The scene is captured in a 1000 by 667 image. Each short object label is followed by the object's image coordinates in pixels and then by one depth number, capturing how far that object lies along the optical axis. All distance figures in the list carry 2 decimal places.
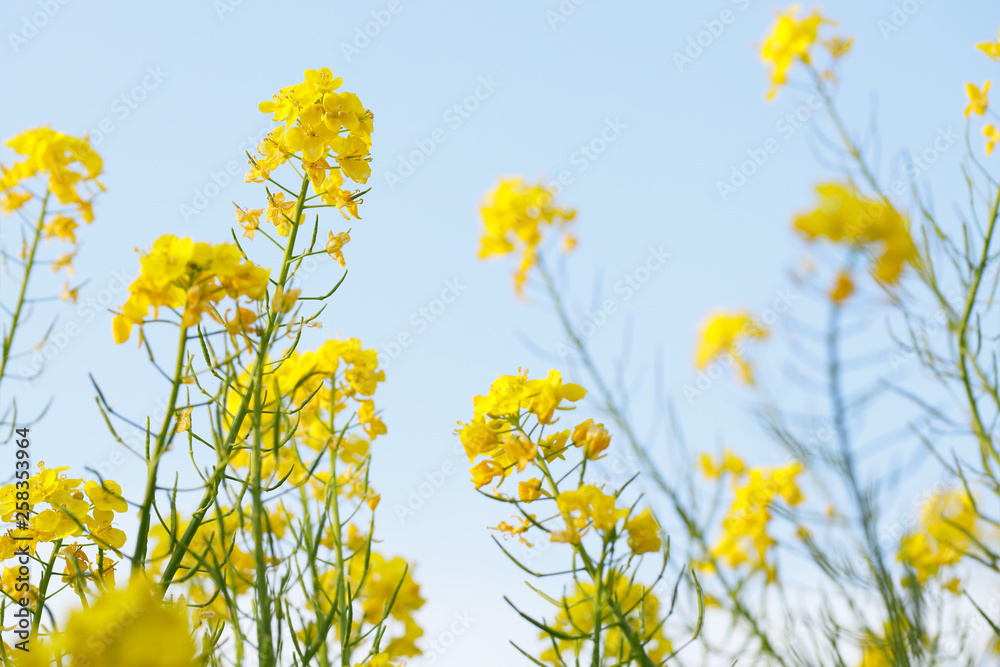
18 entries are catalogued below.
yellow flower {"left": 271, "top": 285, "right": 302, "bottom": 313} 1.07
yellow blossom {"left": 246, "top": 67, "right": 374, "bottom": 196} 1.13
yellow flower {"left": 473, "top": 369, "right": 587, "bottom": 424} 1.13
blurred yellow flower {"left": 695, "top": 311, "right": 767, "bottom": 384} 3.15
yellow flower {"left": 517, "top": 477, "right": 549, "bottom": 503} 1.11
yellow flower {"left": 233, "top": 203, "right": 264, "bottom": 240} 1.12
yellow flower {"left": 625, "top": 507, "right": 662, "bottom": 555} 1.11
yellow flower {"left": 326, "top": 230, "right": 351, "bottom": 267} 1.12
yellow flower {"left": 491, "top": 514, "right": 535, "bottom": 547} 1.11
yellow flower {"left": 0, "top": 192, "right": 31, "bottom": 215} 1.23
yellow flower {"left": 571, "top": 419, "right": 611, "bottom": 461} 1.11
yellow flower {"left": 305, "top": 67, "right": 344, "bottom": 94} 1.13
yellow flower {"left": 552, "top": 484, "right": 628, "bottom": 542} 1.10
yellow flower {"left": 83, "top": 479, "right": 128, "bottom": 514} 1.09
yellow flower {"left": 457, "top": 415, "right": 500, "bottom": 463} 1.12
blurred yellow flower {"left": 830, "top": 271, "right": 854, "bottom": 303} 1.10
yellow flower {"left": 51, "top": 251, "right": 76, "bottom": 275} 1.23
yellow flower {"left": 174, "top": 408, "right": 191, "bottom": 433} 1.07
